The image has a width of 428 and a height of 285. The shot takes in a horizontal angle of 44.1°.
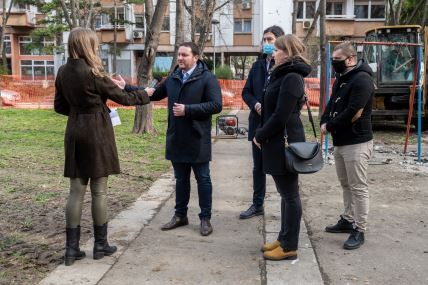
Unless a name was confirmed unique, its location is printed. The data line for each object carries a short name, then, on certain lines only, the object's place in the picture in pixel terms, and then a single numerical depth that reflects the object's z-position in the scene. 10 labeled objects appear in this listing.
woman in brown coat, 4.11
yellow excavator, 14.77
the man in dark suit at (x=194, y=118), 4.97
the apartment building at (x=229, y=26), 41.84
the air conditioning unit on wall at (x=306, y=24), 41.44
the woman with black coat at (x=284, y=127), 4.11
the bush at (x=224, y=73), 36.12
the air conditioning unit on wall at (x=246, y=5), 42.27
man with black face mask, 4.64
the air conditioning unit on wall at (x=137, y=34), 43.44
